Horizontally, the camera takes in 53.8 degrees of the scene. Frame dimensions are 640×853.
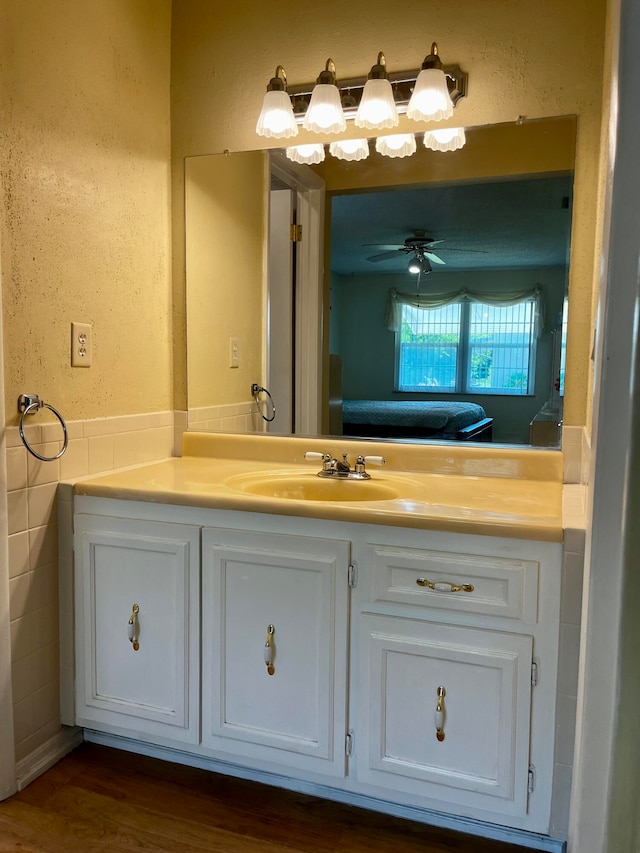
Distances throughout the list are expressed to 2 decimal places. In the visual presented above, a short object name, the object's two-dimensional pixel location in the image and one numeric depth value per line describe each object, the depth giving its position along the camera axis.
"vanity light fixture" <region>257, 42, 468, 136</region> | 1.72
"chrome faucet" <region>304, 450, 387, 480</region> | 1.83
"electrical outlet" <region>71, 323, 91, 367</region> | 1.73
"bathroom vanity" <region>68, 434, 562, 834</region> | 1.33
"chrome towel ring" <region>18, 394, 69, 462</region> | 1.56
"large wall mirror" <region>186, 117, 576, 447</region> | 1.75
